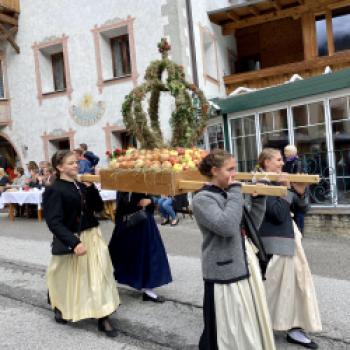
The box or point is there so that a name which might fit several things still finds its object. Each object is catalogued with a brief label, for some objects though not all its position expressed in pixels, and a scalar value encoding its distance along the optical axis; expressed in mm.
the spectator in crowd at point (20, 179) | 13533
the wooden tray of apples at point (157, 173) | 3545
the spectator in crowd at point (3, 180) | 13602
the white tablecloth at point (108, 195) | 11039
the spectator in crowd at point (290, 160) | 7859
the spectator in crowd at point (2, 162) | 16641
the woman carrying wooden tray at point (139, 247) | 4816
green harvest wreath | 4578
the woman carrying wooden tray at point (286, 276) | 3643
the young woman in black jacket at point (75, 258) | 4203
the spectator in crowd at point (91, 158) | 9331
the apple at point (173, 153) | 3932
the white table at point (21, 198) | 12078
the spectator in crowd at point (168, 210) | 10422
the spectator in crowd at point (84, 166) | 9719
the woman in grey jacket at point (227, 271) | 2965
